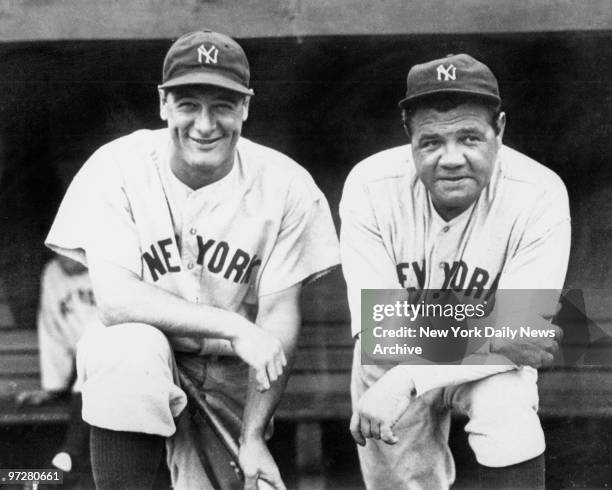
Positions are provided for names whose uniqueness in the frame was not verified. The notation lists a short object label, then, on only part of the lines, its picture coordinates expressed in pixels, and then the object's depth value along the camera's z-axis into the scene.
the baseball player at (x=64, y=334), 4.51
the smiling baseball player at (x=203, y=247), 4.23
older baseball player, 4.20
